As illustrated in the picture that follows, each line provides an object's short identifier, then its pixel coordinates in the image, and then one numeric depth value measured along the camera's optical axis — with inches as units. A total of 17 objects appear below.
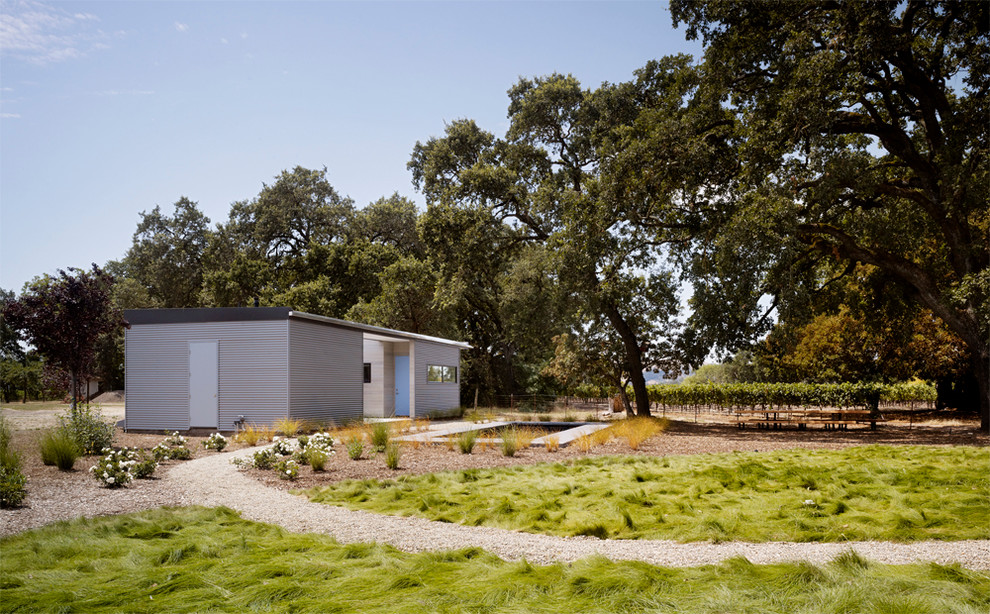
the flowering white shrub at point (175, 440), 438.0
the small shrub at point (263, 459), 362.9
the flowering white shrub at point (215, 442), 460.4
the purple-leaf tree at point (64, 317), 462.6
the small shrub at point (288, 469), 328.8
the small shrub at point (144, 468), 330.7
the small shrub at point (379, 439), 432.1
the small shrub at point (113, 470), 303.6
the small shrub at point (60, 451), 340.5
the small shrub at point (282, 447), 393.5
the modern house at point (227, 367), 616.1
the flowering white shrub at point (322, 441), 395.4
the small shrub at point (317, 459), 349.1
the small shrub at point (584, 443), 443.2
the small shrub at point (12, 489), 255.1
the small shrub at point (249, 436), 496.1
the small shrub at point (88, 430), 398.3
